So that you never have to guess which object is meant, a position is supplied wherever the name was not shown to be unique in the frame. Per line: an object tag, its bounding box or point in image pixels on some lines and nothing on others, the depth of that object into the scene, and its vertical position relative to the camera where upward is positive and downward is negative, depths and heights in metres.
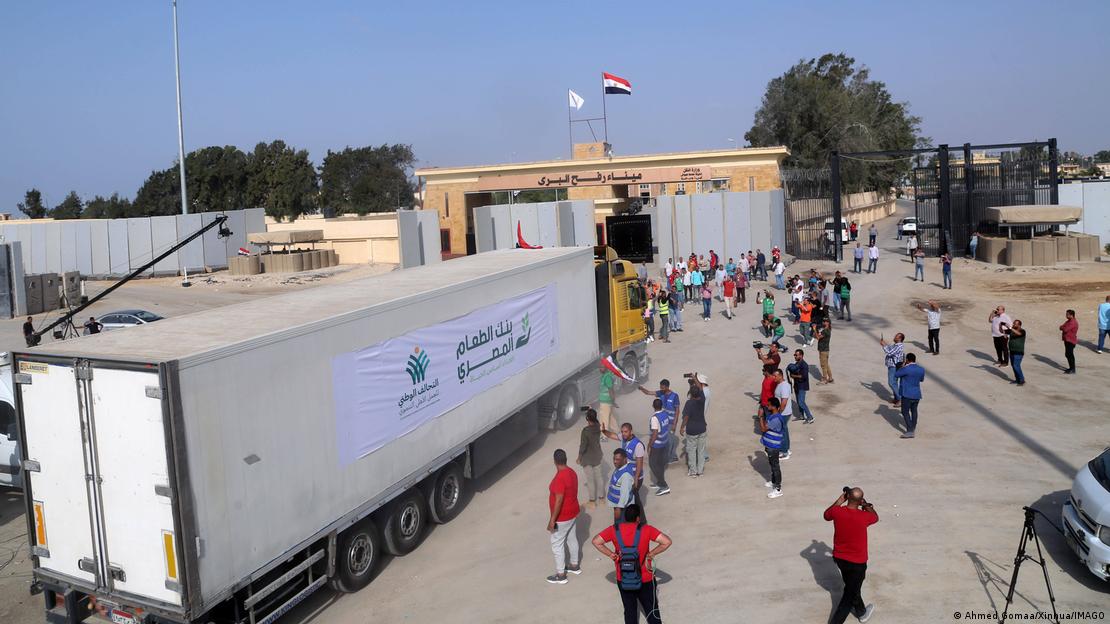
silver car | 23.91 -1.96
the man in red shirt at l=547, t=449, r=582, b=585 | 8.90 -3.04
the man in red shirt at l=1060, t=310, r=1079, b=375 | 17.55 -2.92
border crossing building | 41.72 +2.29
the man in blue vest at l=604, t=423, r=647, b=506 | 9.98 -2.73
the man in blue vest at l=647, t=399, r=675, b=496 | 11.55 -3.11
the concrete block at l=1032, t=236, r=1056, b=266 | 32.12 -2.08
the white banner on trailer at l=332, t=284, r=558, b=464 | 9.23 -1.75
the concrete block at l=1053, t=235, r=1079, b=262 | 32.28 -2.03
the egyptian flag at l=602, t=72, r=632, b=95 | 48.01 +7.83
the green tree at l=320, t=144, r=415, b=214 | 83.56 +5.53
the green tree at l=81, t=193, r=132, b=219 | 79.94 +4.10
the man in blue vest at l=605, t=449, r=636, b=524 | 9.24 -2.89
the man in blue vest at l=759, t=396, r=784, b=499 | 11.30 -3.07
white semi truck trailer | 7.17 -1.99
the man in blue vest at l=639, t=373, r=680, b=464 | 12.25 -2.64
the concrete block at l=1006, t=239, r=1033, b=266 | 32.06 -2.02
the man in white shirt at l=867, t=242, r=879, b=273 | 31.70 -1.93
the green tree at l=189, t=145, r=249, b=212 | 75.19 +5.92
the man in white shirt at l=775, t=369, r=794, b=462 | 11.94 -2.60
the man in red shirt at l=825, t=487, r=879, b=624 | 7.71 -3.05
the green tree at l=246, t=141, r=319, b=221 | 73.94 +5.35
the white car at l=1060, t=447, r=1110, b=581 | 8.27 -3.31
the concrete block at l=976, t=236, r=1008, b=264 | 32.81 -1.96
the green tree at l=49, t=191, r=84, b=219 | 86.88 +4.73
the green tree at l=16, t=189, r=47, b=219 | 89.44 +5.57
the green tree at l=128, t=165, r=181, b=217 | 80.00 +5.08
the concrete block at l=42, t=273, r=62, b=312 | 34.94 -1.54
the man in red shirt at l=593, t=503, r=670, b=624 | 7.14 -2.85
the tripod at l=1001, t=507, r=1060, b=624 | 7.77 -3.28
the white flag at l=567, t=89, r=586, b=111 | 49.75 +7.29
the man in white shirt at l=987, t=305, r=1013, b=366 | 17.98 -2.85
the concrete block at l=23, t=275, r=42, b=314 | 34.22 -1.56
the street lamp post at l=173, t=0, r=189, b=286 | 43.35 +5.44
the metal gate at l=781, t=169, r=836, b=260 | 39.22 -0.15
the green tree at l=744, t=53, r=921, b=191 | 69.06 +7.37
